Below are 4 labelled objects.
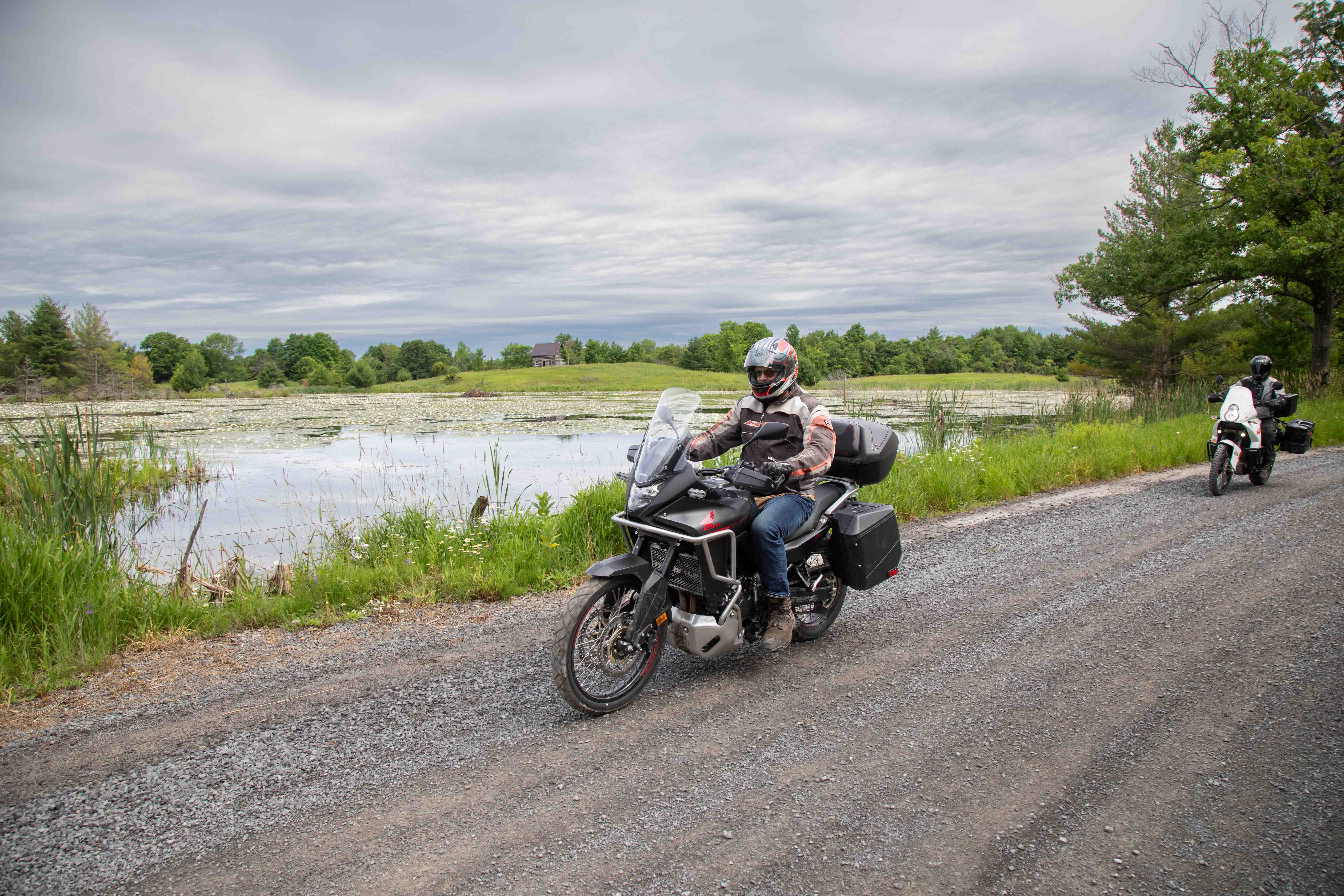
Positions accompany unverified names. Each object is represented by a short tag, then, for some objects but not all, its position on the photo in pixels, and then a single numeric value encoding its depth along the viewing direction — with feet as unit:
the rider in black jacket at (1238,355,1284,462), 30.04
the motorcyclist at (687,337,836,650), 12.07
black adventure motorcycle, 10.73
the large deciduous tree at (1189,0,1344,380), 58.44
